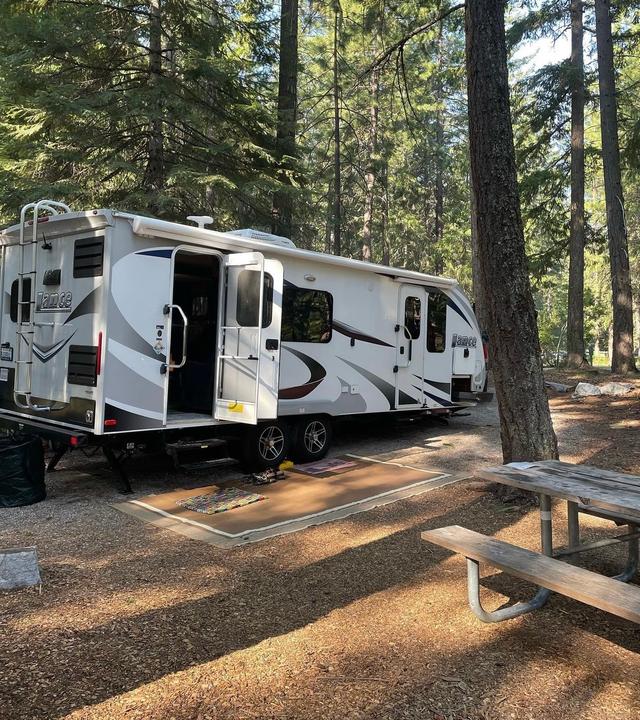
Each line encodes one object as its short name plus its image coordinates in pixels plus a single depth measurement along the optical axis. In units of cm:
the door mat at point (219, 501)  580
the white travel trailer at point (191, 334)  596
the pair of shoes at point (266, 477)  679
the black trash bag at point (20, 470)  568
